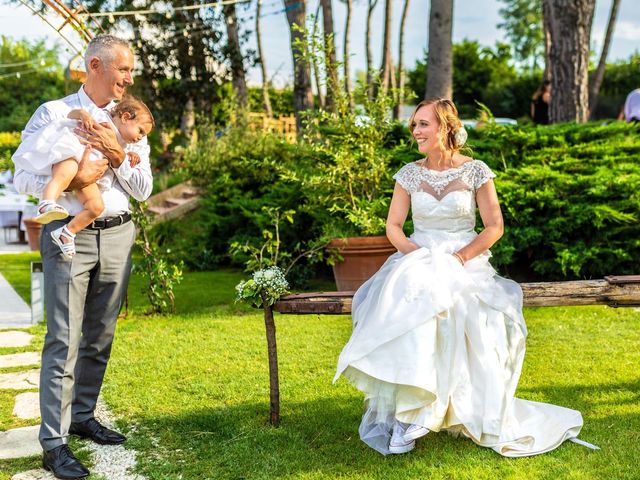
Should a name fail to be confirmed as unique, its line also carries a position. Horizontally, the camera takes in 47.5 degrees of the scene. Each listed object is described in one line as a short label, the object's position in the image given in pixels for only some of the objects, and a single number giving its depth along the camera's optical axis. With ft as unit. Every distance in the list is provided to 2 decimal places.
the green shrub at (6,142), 35.25
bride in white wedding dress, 11.36
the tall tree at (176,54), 49.80
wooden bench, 13.03
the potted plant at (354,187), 23.40
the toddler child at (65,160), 10.87
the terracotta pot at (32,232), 41.39
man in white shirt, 11.34
